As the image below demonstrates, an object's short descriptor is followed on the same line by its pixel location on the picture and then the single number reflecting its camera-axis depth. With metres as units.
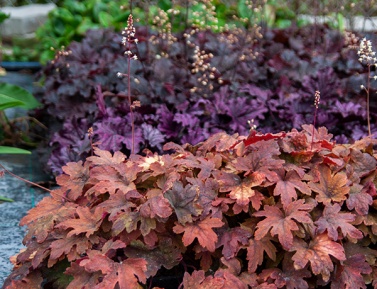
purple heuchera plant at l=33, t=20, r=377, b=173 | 3.19
